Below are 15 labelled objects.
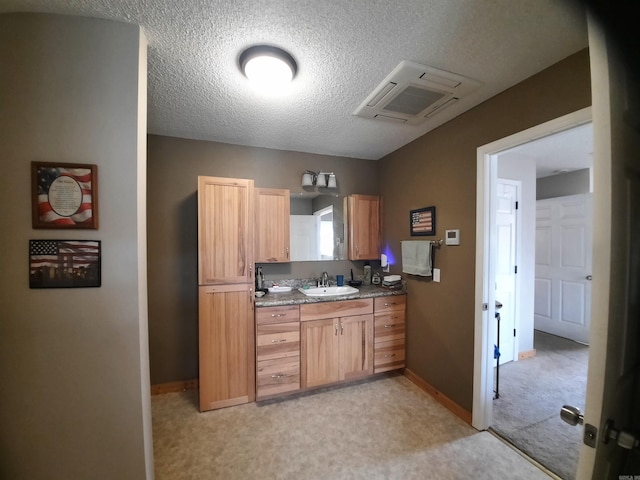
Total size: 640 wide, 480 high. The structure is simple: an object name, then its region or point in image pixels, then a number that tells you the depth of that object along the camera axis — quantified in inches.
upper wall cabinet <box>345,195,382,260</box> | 118.0
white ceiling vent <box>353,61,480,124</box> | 61.0
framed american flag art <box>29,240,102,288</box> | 44.4
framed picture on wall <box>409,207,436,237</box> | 92.7
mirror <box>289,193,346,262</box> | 113.7
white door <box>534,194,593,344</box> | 133.5
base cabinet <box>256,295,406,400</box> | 87.7
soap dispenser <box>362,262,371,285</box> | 122.5
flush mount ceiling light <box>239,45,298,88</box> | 53.9
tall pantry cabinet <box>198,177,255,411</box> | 83.5
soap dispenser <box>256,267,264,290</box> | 102.7
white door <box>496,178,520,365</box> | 114.7
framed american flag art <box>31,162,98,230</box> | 44.6
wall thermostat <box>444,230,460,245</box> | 82.6
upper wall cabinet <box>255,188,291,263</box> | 103.0
